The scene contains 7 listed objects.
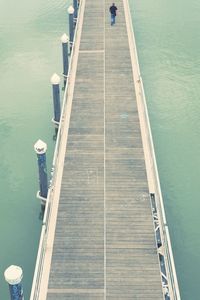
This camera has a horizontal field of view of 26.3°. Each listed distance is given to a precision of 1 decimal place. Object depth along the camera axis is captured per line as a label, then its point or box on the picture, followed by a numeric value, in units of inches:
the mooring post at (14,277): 513.3
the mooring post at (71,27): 1355.2
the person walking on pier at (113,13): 1245.1
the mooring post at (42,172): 739.4
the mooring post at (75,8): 1567.4
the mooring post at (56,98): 937.3
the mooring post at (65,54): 1140.4
